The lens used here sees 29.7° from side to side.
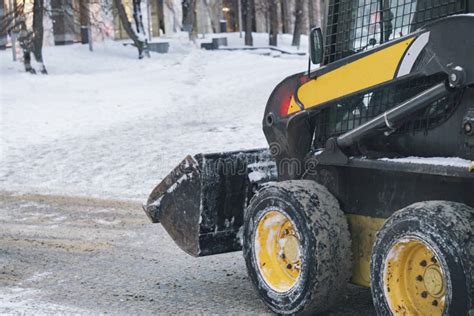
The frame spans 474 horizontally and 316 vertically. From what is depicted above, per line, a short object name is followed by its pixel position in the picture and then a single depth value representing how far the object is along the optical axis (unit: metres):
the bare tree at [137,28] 34.44
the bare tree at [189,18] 45.00
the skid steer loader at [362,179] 4.70
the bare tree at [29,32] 27.12
